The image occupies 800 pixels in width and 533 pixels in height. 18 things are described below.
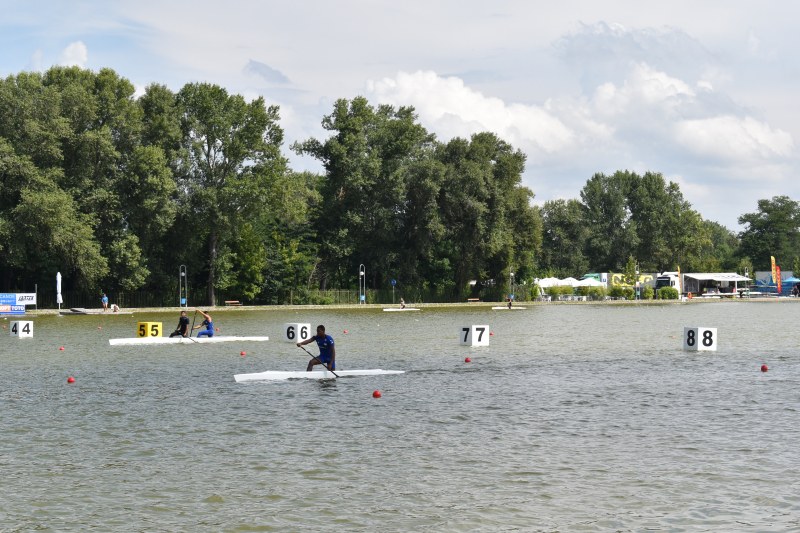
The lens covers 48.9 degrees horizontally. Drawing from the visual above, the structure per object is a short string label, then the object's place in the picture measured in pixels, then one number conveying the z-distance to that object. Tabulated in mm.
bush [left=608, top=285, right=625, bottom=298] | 123556
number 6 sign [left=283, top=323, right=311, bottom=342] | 41562
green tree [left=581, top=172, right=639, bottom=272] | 151500
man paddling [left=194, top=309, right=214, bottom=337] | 41412
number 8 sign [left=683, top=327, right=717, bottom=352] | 38656
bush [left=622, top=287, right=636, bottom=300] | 122875
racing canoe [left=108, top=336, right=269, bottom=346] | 40969
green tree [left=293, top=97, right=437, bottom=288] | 94688
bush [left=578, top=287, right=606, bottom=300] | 121188
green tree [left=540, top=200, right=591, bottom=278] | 151988
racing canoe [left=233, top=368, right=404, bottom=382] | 27391
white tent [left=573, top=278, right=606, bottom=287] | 123088
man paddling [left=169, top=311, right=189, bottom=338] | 40906
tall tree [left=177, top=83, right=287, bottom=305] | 81625
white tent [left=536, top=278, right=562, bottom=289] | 117500
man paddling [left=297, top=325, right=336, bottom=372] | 28109
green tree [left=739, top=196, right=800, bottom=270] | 167750
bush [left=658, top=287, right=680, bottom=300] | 121125
